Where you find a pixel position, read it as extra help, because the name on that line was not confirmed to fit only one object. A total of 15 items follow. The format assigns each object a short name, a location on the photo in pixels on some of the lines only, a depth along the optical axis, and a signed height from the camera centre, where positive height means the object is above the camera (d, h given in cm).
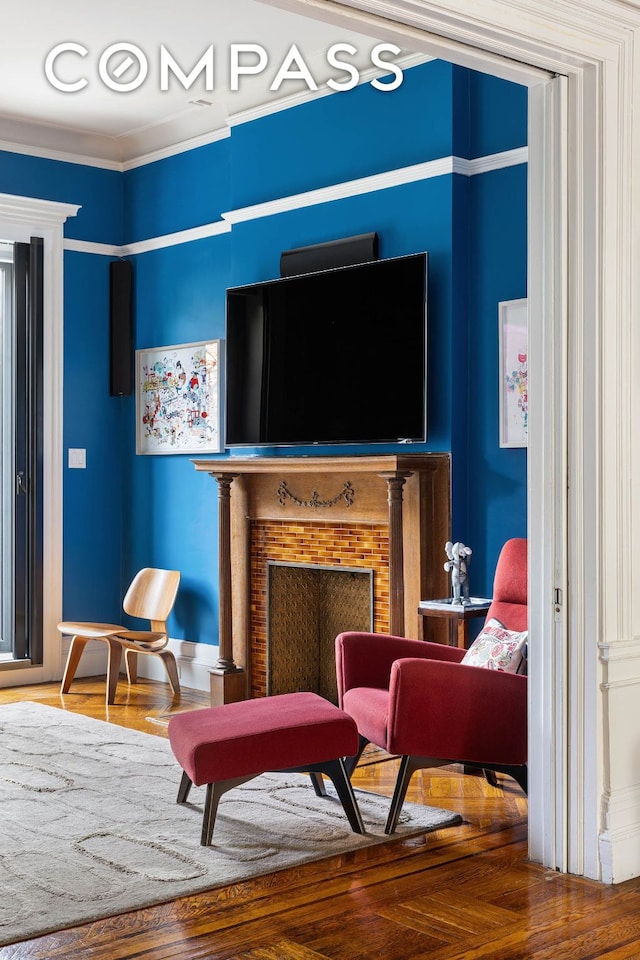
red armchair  369 -78
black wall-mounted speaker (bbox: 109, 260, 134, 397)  698 +91
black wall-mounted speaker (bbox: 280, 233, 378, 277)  531 +109
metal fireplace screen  581 -72
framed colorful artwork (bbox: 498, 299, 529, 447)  484 +46
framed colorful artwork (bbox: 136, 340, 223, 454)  641 +49
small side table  455 -52
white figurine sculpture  470 -35
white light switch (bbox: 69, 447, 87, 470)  687 +15
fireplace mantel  499 -13
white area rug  318 -114
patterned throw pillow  397 -59
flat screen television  505 +59
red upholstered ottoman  352 -82
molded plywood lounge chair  608 -81
